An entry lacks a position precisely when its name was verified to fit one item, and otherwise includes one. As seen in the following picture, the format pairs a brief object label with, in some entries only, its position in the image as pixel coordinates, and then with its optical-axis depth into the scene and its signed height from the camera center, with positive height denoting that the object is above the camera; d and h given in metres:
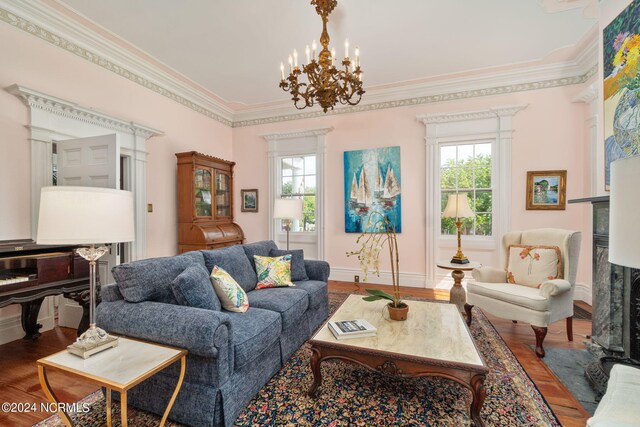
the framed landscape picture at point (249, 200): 5.46 +0.20
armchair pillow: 2.77 -0.56
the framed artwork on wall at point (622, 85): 1.97 +0.92
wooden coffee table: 1.52 -0.81
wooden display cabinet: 4.26 +0.10
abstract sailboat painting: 4.59 +0.39
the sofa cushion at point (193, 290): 1.81 -0.52
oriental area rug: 1.64 -1.20
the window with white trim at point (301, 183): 5.18 +0.49
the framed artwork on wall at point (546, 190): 3.86 +0.27
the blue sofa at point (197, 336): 1.54 -0.77
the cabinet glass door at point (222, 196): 4.84 +0.25
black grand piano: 2.12 -0.52
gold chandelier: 2.25 +1.07
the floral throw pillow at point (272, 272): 2.83 -0.62
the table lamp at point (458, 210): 3.34 +0.00
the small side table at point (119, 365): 1.22 -0.72
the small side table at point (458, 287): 3.18 -0.87
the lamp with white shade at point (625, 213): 0.88 -0.01
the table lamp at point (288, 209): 3.86 +0.02
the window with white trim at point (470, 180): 4.25 +0.45
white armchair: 2.41 -0.76
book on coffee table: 1.82 -0.77
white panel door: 2.82 +0.49
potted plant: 1.97 -0.67
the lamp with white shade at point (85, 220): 1.30 -0.04
